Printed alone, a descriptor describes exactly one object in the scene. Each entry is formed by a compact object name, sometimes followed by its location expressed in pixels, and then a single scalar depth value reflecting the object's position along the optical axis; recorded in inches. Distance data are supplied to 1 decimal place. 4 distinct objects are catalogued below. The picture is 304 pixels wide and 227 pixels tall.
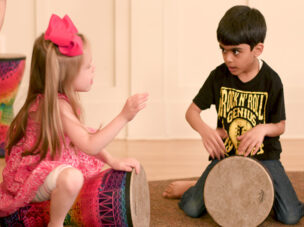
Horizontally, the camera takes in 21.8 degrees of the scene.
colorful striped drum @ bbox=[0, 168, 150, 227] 83.4
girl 83.6
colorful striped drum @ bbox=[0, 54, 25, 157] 119.6
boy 93.0
